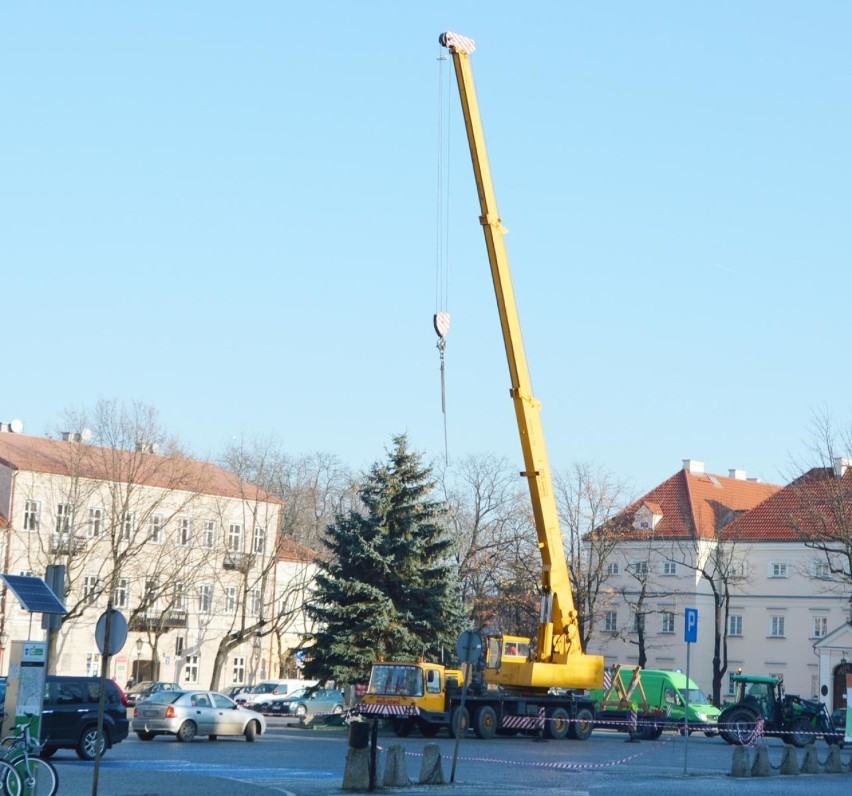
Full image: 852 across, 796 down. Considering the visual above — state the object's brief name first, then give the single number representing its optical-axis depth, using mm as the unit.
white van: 60969
